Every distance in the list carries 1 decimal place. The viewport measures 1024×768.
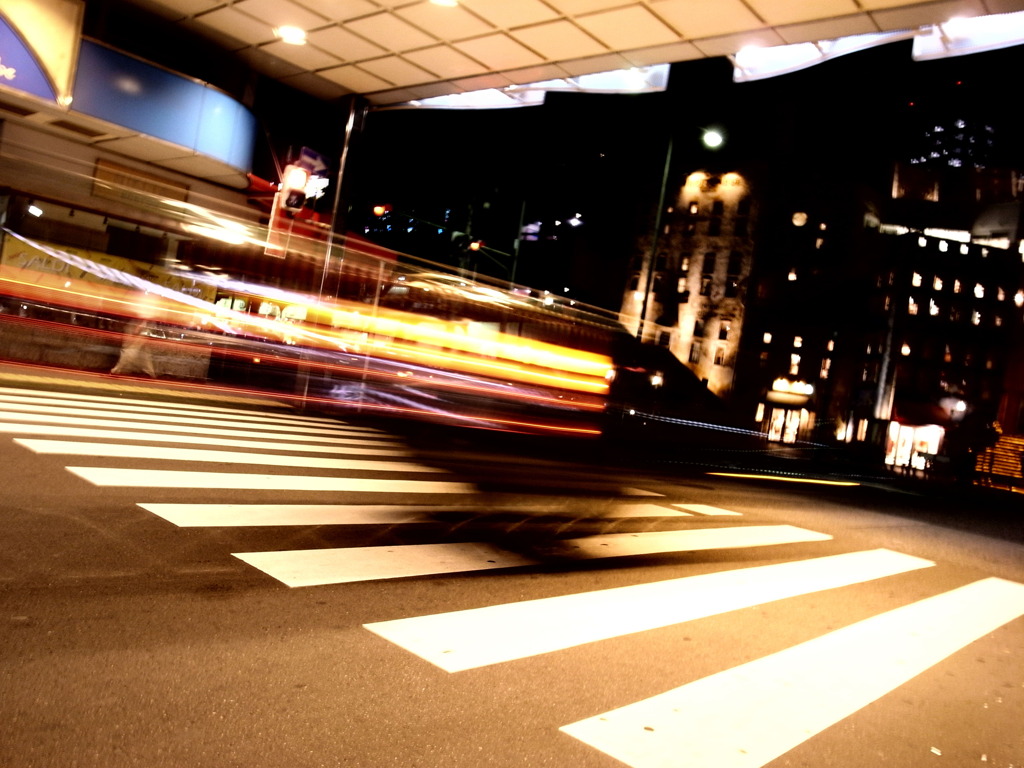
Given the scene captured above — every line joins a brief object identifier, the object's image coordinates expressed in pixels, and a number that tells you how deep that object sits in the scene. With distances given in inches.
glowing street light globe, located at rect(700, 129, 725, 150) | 882.1
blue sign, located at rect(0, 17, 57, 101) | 381.7
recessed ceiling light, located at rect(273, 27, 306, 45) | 446.7
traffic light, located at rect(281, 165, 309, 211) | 542.0
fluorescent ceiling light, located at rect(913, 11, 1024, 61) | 322.0
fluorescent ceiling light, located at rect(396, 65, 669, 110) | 444.5
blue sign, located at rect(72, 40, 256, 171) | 422.6
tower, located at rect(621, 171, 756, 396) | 2444.6
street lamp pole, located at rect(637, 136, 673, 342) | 954.7
